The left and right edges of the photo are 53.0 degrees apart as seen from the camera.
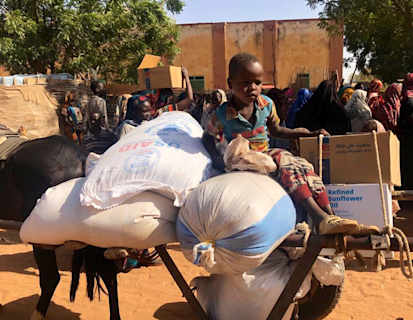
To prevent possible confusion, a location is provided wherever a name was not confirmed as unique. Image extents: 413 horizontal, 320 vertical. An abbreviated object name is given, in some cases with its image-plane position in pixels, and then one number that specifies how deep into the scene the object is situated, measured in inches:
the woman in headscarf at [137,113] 166.2
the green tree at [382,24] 408.2
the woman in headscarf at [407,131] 215.6
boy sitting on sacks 83.4
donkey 125.6
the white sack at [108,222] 81.6
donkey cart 71.2
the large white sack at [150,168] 83.8
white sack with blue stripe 71.8
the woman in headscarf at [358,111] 231.5
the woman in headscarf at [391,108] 214.1
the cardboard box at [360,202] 86.4
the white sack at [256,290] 83.5
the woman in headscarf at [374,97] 251.3
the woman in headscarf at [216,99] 252.2
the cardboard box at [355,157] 89.7
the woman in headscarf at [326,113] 210.2
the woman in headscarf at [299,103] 233.9
